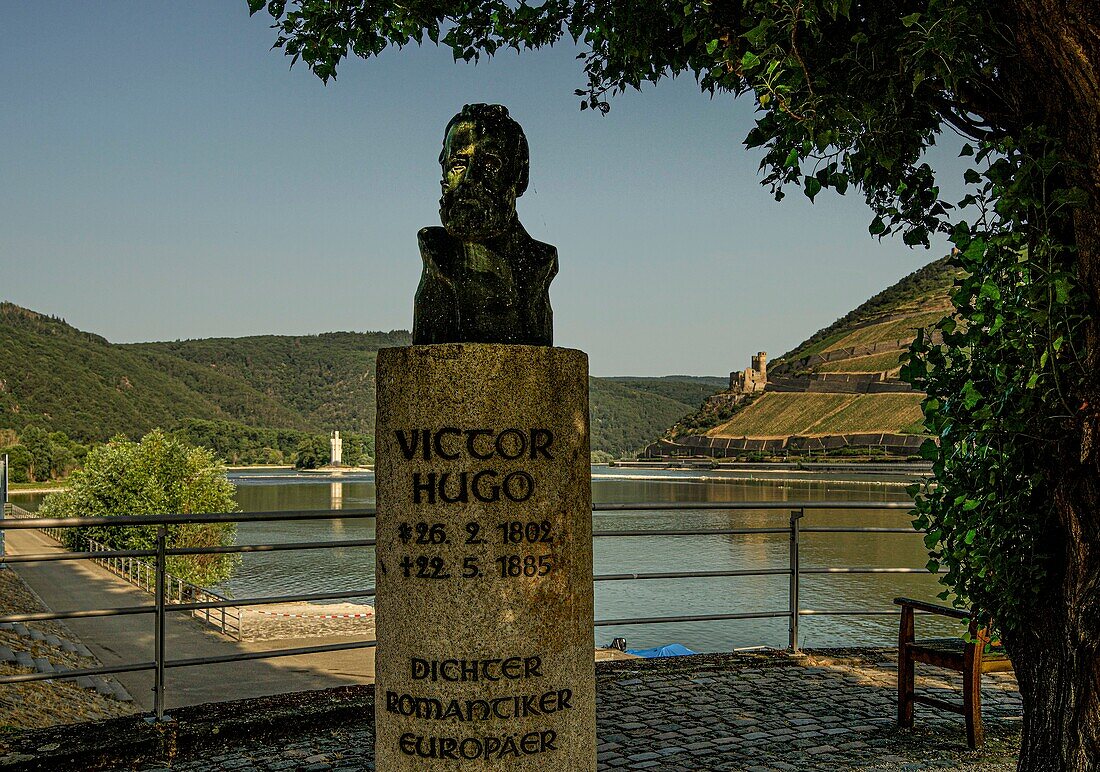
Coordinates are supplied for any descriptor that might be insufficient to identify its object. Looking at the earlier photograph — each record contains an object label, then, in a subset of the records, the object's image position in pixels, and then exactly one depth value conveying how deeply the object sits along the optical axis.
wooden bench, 5.20
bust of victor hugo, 3.89
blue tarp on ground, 22.10
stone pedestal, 3.61
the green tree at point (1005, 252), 4.08
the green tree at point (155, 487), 46.38
